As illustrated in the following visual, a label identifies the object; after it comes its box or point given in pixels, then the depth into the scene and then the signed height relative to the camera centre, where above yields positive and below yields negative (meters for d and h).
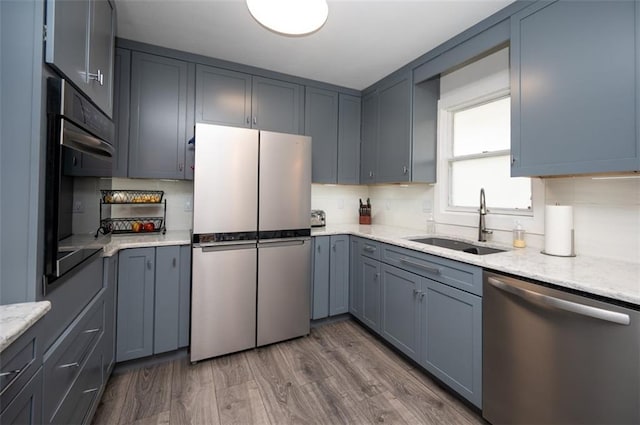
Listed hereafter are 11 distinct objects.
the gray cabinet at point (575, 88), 1.25 +0.67
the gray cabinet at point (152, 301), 1.91 -0.64
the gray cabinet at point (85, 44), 0.92 +0.69
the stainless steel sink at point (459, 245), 2.03 -0.23
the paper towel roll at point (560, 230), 1.56 -0.07
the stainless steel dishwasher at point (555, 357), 1.03 -0.60
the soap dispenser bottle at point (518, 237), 1.88 -0.14
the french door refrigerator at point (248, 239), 2.02 -0.20
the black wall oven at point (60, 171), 0.91 +0.14
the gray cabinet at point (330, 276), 2.64 -0.60
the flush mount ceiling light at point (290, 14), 1.30 +0.98
